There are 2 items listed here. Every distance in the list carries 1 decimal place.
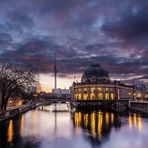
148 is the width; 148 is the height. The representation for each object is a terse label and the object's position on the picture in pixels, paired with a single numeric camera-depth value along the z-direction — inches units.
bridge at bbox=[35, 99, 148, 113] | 2653.6
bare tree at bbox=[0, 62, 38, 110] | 1986.9
